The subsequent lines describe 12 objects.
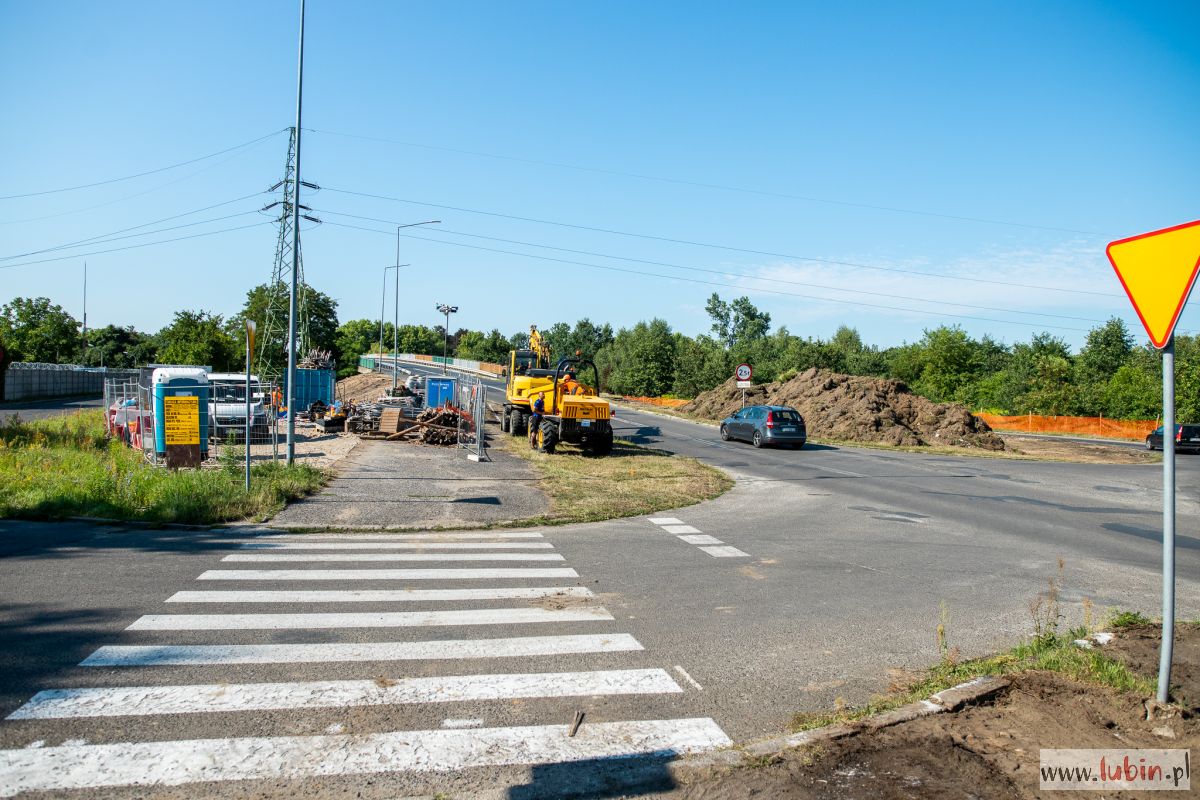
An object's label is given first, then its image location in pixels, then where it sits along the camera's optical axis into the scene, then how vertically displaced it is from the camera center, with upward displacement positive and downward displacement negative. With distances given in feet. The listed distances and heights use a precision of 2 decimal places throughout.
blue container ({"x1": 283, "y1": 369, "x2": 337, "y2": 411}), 114.52 -0.36
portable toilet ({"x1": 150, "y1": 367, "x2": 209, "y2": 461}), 51.95 -1.96
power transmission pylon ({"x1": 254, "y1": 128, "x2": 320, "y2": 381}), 138.21 +13.42
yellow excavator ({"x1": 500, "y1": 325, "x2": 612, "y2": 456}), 74.08 -1.80
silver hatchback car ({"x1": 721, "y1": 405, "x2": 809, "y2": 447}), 93.81 -4.16
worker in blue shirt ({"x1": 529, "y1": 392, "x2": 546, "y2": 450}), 78.18 -2.77
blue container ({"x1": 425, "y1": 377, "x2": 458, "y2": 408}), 120.78 -0.66
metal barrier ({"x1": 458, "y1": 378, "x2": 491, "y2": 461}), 67.56 -3.52
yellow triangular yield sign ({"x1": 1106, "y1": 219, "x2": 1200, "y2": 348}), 14.94 +2.77
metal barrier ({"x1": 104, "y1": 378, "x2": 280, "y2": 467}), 59.42 -3.68
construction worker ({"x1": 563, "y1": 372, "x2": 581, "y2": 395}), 76.18 +0.38
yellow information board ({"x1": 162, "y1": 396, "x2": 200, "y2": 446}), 51.85 -2.75
